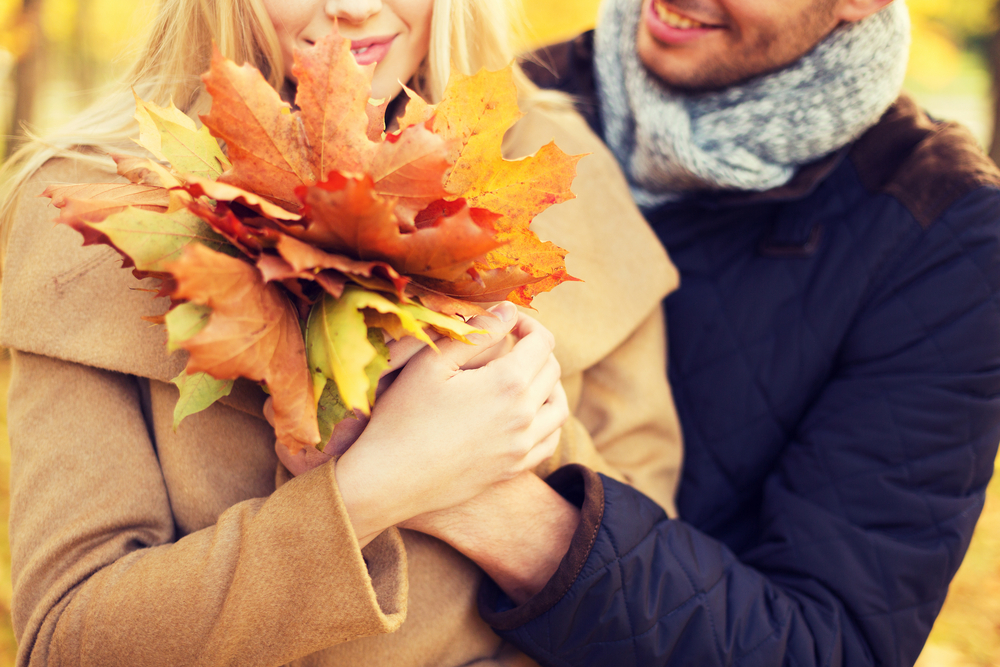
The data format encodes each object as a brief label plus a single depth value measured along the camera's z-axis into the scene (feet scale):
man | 3.99
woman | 3.74
